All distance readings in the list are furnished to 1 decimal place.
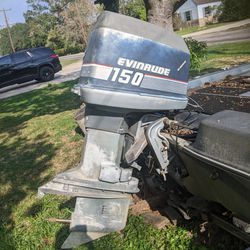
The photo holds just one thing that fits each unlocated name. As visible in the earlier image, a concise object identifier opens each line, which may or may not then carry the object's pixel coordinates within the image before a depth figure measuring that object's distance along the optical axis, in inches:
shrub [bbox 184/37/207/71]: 261.7
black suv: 464.9
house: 1197.7
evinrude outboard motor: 69.5
